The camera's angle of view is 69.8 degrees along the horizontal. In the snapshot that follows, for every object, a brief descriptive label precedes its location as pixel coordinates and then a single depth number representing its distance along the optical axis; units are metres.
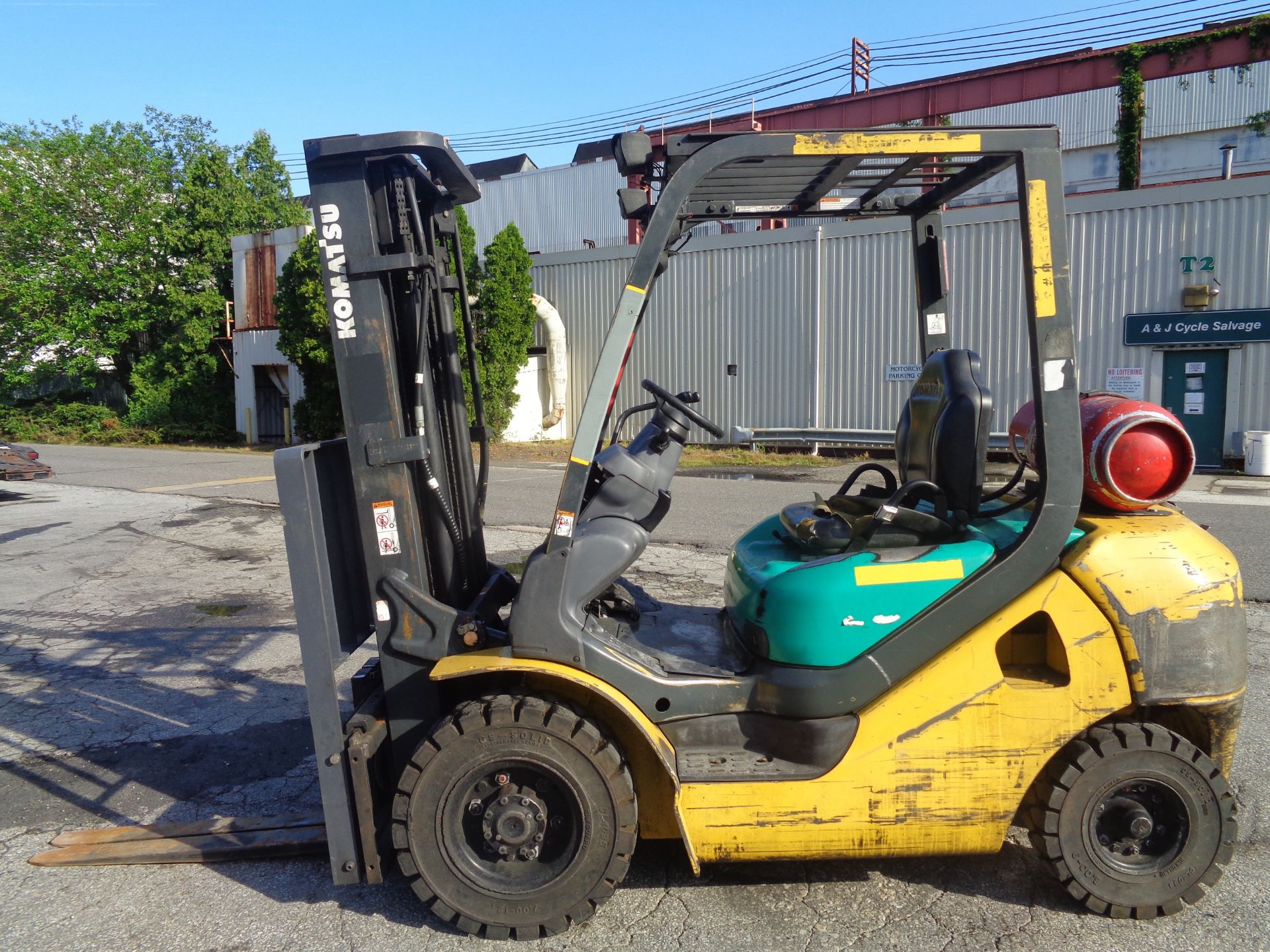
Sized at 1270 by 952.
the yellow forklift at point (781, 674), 3.00
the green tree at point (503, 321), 22.64
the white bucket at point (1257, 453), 15.71
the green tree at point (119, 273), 30.91
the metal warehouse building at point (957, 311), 16.59
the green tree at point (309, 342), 22.53
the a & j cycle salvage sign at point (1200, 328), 16.30
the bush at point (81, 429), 29.97
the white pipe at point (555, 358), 23.67
